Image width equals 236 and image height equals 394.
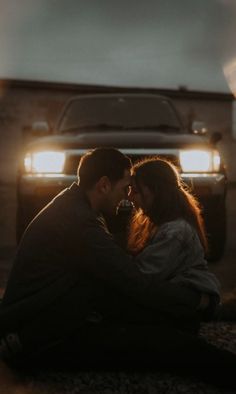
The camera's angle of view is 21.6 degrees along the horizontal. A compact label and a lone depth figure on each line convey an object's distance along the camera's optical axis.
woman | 3.22
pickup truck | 5.48
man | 2.96
